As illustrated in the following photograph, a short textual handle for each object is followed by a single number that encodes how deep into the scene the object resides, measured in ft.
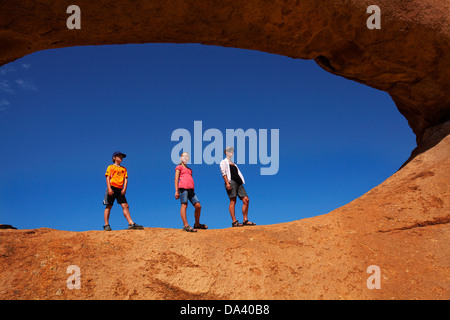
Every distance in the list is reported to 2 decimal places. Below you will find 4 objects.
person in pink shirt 20.04
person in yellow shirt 20.08
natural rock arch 18.71
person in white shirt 21.86
